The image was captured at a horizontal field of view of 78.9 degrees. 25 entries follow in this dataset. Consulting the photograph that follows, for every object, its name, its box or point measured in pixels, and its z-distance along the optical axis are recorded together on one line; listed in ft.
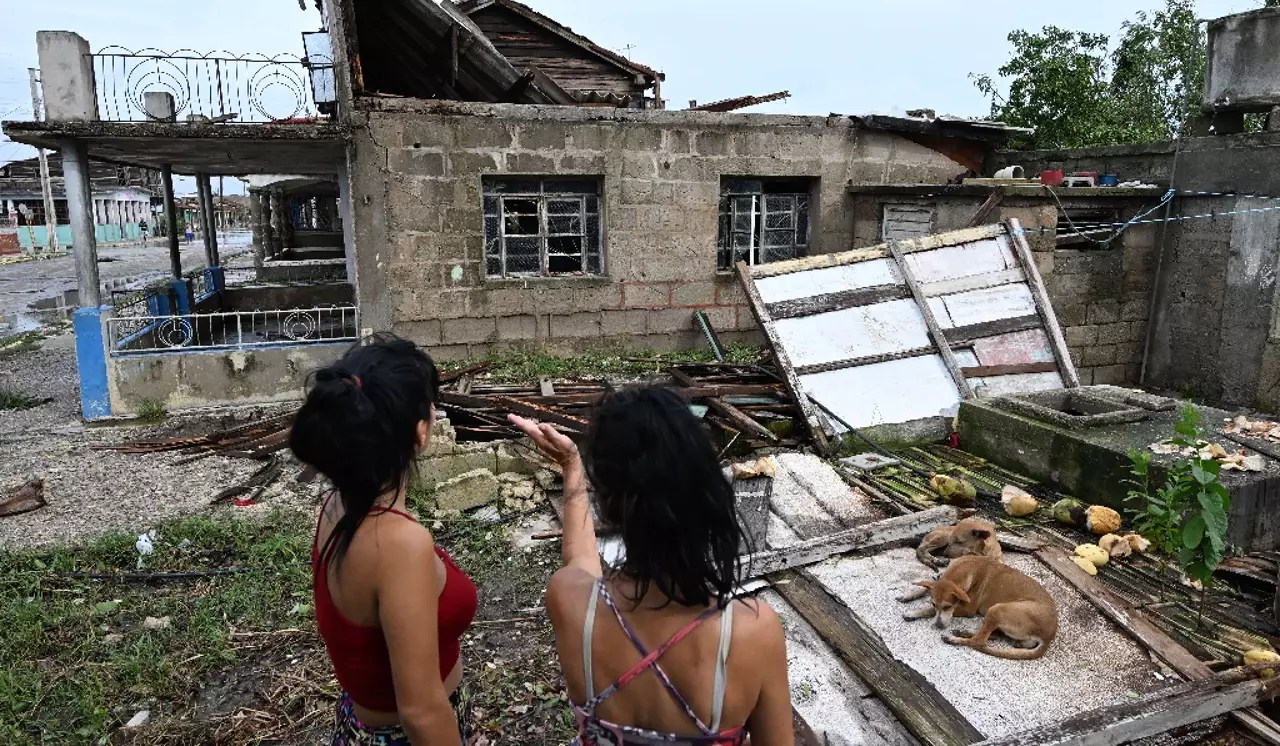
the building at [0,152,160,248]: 130.28
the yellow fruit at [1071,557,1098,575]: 14.94
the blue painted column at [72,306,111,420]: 26.58
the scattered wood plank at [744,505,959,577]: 15.29
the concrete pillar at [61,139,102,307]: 27.12
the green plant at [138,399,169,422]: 27.66
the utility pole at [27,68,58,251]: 100.69
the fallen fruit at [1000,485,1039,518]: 17.65
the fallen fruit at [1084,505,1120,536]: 16.60
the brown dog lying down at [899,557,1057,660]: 12.39
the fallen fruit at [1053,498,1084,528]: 17.17
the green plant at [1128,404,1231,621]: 12.58
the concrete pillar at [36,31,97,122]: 25.63
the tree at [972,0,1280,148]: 41.60
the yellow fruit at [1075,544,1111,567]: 15.39
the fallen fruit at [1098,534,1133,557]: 15.70
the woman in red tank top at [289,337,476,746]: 5.75
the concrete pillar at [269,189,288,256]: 69.31
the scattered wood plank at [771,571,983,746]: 10.80
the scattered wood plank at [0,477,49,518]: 19.57
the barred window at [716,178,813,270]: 34.73
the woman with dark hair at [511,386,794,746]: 5.21
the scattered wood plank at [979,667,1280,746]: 10.33
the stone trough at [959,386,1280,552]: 16.35
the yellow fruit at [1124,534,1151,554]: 15.74
